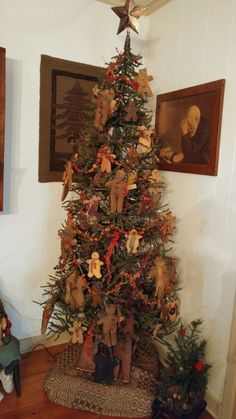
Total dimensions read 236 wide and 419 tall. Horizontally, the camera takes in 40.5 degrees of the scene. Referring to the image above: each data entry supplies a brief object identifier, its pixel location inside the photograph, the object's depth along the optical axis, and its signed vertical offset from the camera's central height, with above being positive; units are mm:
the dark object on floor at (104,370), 1696 -1066
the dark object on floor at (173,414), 1574 -1190
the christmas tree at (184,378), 1563 -1044
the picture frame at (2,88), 1609 +376
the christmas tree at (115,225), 1574 -285
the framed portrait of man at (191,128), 1647 +254
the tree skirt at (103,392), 1643 -1172
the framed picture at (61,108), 1923 +353
